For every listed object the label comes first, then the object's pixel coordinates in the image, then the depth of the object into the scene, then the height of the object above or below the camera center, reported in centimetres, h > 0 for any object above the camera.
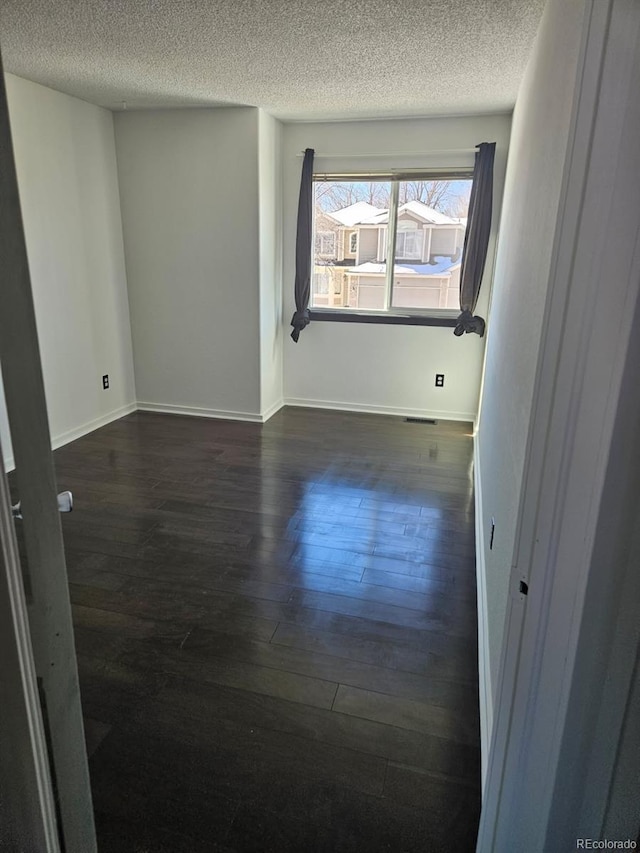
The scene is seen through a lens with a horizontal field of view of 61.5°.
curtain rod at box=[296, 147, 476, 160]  430 +89
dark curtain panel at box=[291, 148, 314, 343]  462 +12
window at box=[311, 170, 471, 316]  457 +22
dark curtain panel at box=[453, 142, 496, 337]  421 +23
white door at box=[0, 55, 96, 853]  69 -50
